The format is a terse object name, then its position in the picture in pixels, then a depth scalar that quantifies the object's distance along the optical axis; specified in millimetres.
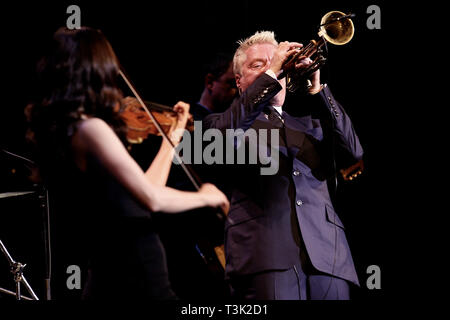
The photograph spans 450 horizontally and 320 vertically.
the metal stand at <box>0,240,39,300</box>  12468
